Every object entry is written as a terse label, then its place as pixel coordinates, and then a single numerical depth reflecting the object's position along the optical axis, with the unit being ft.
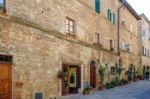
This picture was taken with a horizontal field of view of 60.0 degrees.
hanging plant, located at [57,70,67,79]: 22.53
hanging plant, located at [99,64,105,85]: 31.88
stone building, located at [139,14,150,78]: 58.81
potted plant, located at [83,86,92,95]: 26.42
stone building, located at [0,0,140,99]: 16.95
